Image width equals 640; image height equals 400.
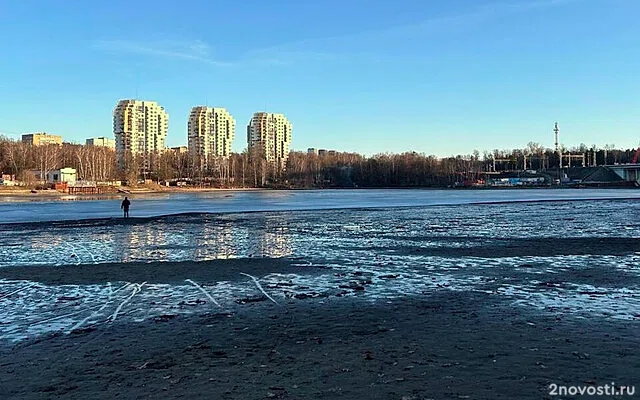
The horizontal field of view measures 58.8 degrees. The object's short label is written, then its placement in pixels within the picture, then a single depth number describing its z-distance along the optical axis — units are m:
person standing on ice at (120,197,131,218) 41.67
